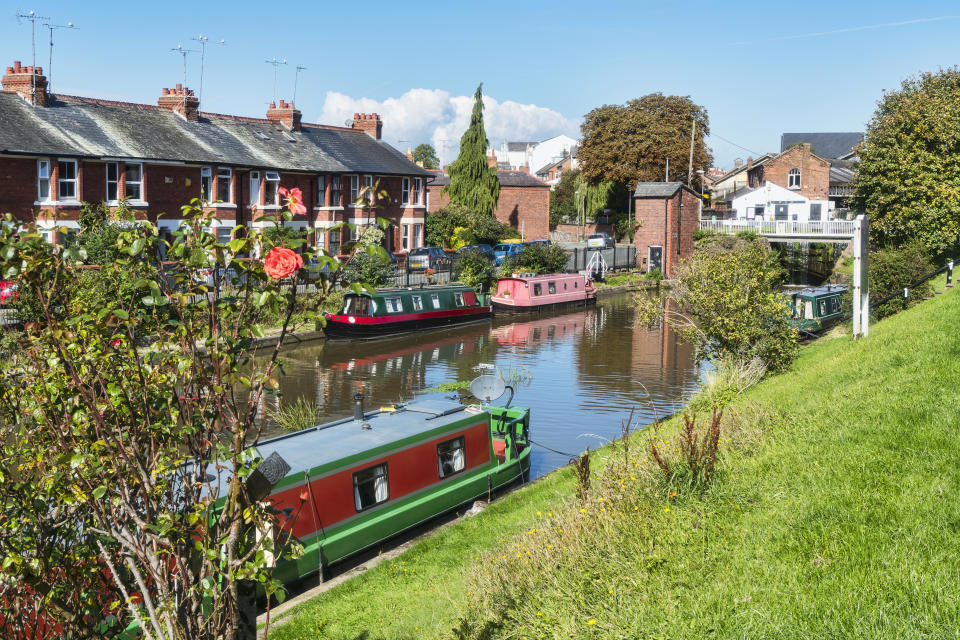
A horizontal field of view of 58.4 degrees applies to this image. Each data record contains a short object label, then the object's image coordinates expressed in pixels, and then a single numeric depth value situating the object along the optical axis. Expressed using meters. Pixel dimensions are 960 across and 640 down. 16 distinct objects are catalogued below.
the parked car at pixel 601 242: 53.00
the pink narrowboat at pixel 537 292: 38.09
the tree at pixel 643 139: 62.00
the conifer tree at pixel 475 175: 60.25
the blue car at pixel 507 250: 47.61
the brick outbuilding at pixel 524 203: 67.62
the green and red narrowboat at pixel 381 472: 10.61
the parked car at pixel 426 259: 42.38
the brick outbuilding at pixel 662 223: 51.28
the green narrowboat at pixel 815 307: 28.33
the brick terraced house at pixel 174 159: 29.02
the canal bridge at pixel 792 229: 42.53
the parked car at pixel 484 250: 42.86
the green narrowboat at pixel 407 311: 30.14
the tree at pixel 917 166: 35.69
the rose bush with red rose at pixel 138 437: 3.88
